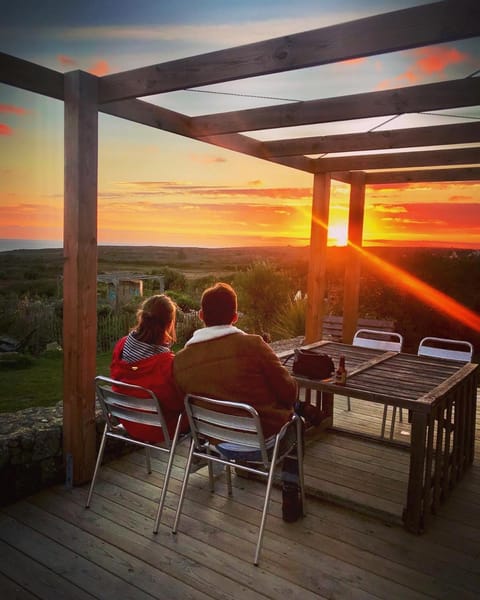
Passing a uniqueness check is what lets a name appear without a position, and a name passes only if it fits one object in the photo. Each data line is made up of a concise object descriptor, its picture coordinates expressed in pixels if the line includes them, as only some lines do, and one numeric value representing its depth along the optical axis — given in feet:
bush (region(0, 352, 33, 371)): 21.03
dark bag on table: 10.56
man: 8.18
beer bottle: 10.27
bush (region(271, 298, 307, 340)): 25.30
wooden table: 9.16
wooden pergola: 7.47
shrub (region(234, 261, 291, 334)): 27.20
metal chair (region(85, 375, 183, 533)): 8.68
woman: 8.96
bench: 22.55
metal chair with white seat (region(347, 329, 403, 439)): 13.68
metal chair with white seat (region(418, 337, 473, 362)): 13.73
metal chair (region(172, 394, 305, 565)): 7.95
